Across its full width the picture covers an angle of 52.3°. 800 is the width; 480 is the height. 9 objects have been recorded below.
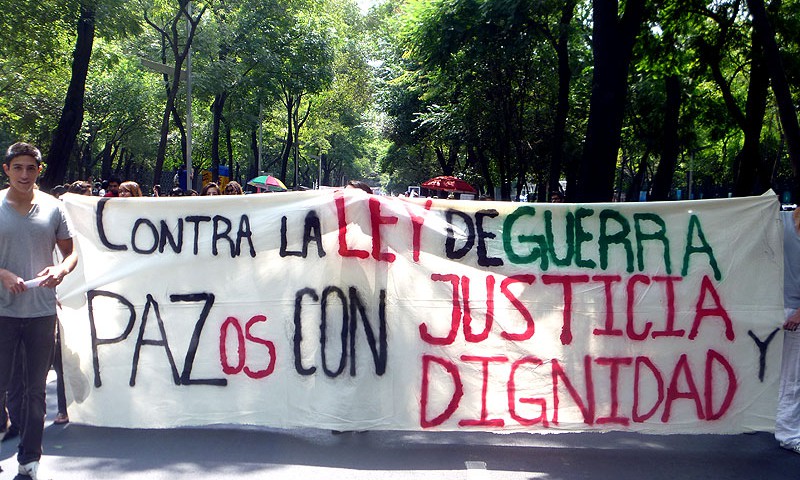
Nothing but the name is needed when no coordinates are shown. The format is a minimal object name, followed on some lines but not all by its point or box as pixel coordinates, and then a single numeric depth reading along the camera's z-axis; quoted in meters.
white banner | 5.04
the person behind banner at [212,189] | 8.68
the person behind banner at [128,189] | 7.40
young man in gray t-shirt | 4.26
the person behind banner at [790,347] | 5.09
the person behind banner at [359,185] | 7.02
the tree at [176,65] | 19.78
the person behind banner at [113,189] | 9.56
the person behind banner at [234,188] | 8.98
